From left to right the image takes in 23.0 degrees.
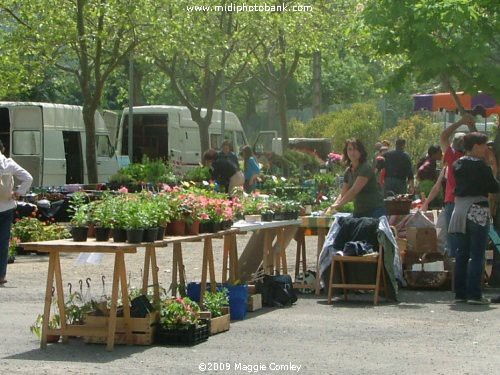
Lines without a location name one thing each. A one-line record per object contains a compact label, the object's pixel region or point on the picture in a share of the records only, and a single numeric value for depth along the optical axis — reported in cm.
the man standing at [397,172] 2152
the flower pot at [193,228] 1084
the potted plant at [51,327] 1008
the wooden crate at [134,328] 993
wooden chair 1292
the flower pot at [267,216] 1298
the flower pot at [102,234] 986
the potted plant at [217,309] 1061
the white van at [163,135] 3565
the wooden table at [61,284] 957
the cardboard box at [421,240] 1454
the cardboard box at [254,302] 1216
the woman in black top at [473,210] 1264
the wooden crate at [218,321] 1048
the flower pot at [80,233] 991
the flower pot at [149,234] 981
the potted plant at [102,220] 984
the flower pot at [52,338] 1012
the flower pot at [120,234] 979
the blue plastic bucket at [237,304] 1162
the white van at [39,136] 2958
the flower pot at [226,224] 1152
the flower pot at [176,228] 1070
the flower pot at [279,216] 1328
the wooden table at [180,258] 1073
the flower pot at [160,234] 1009
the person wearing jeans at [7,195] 1405
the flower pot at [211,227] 1117
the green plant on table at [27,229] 1877
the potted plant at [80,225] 991
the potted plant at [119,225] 979
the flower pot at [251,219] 1281
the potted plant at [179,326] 996
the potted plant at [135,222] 967
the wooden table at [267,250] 1330
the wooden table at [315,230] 1388
